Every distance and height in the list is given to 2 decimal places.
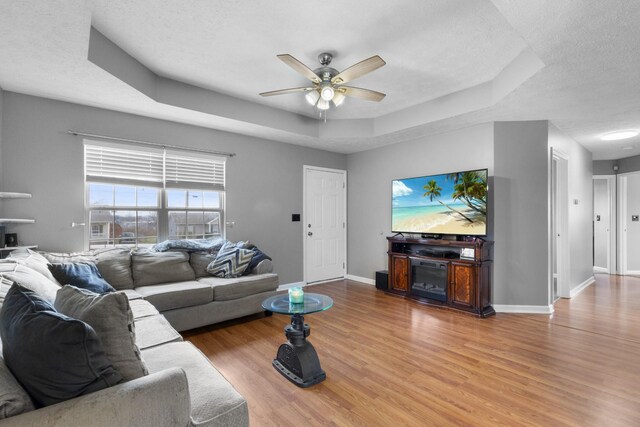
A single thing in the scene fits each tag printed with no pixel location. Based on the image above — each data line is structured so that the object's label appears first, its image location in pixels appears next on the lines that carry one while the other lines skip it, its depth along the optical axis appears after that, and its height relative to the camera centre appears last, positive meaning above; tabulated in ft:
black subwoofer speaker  16.34 -3.56
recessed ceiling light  14.53 +3.89
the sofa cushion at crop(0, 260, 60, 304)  5.82 -1.31
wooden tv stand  12.60 -2.55
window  11.83 +0.81
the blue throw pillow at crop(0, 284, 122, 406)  3.32 -1.58
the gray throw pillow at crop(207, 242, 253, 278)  12.29 -2.02
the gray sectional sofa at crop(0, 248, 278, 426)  3.28 -2.44
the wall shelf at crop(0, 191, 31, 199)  8.86 +0.53
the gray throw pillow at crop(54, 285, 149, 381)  3.99 -1.53
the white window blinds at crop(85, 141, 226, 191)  11.73 +2.01
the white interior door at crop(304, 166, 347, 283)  17.94 -0.62
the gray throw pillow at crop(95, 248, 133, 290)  10.55 -1.92
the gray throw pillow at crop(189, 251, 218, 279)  12.48 -2.01
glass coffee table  7.62 -3.59
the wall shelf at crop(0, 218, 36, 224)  8.90 -0.25
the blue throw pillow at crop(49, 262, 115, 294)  8.45 -1.81
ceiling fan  8.16 +3.99
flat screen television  13.05 +0.46
